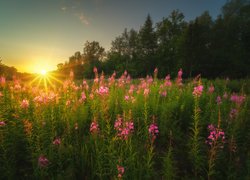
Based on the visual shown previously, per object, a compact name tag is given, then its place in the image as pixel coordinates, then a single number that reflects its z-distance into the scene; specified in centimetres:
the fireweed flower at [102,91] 334
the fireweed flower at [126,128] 246
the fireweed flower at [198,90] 329
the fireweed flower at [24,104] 347
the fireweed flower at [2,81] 400
